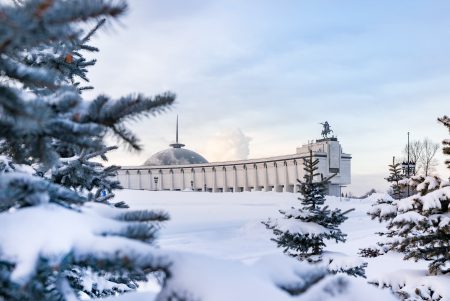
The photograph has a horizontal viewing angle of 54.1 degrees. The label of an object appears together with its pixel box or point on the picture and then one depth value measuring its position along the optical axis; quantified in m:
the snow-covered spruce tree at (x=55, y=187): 1.53
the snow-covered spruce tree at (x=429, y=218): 8.34
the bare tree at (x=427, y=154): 53.93
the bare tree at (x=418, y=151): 53.99
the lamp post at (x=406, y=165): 19.38
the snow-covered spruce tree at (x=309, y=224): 9.45
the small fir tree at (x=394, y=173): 14.15
